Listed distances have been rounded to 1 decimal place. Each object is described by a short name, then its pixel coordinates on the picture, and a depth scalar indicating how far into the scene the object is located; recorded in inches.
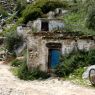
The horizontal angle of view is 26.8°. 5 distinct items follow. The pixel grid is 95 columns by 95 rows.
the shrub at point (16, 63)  713.0
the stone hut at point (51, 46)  542.4
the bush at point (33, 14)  960.2
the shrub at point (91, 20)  641.0
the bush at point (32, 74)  535.5
